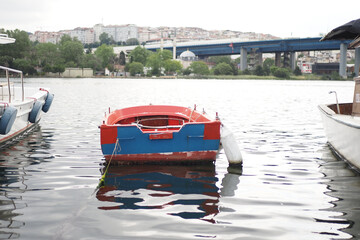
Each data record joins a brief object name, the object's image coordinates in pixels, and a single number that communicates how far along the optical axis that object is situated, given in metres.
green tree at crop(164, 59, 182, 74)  177.31
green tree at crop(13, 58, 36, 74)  131.38
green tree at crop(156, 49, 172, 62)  183.12
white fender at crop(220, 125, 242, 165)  11.07
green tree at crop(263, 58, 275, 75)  153.20
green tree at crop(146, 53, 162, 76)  172.88
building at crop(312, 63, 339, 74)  172.50
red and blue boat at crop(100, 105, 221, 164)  10.57
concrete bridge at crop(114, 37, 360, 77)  119.94
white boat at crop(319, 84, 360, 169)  9.82
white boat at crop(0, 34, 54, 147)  12.27
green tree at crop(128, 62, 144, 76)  167.88
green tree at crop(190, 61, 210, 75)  174.79
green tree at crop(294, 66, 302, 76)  151.25
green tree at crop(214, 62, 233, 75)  160.75
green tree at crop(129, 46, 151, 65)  188.27
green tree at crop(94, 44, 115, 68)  181.01
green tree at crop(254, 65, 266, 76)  151.27
